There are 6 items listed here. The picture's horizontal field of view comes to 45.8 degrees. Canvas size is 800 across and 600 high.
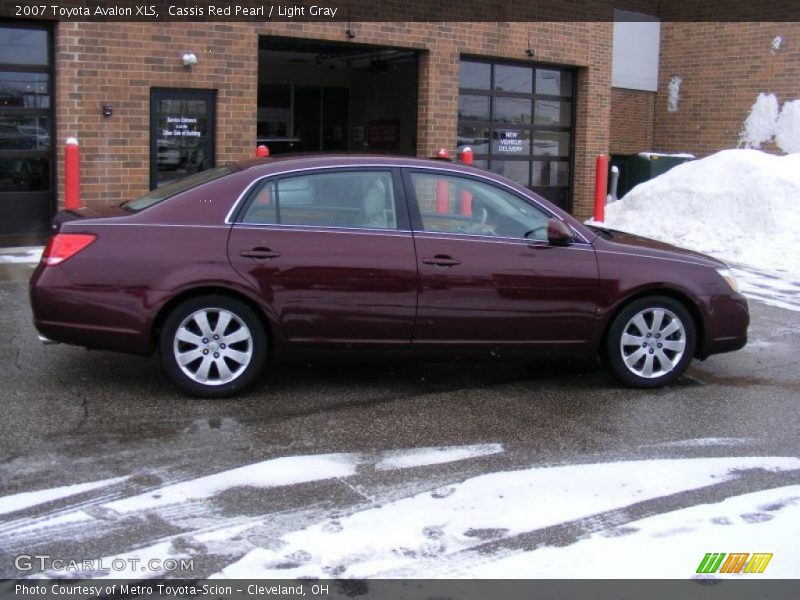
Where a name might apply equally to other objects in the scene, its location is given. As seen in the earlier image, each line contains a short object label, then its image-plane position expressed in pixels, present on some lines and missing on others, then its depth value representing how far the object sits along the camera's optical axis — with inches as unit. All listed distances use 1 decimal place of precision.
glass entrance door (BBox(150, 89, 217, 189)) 478.0
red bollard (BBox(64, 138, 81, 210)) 424.5
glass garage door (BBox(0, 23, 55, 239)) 444.8
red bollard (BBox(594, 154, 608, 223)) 577.6
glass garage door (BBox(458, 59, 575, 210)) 601.6
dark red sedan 229.1
